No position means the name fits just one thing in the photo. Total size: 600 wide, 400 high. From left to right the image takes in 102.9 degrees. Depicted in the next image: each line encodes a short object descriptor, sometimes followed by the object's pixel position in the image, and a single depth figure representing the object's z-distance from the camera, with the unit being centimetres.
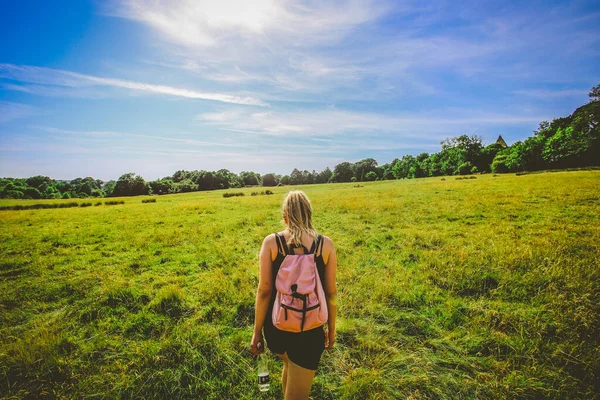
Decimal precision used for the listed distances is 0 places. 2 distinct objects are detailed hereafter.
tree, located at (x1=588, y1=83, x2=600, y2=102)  7494
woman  270
